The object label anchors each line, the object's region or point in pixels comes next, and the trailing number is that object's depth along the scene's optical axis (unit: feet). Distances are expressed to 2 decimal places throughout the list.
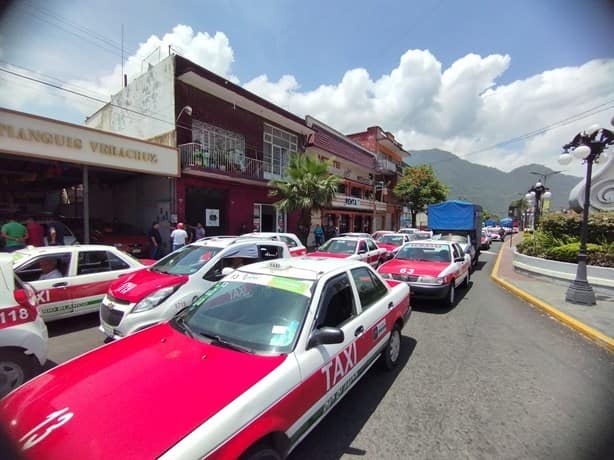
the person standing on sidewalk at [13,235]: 22.07
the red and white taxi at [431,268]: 21.43
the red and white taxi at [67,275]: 15.53
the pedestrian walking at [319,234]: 51.62
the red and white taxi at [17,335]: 9.59
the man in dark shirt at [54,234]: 29.91
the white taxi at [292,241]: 30.04
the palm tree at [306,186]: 46.03
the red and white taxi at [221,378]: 5.02
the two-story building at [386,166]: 102.94
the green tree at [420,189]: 99.86
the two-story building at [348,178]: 73.57
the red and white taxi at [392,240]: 45.76
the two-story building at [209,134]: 41.60
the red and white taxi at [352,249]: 31.32
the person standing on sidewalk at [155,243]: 34.63
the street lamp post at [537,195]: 61.54
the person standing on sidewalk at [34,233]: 26.73
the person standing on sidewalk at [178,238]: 32.40
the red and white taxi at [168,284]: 13.60
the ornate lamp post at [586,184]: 22.71
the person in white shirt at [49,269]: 16.07
